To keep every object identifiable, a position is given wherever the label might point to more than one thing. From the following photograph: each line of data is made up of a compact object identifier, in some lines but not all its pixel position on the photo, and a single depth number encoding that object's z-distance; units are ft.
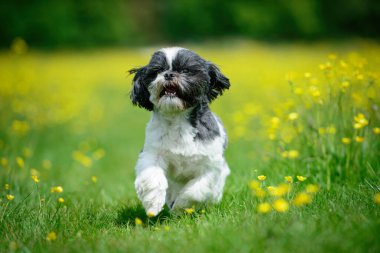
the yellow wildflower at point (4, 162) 32.55
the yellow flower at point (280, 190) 17.63
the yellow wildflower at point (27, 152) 34.41
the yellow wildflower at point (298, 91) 29.40
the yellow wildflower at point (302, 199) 17.07
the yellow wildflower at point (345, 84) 27.73
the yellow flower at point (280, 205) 16.92
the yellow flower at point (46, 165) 41.34
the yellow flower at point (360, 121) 24.54
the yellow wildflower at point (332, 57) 28.96
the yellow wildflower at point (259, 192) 18.92
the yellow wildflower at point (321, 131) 29.26
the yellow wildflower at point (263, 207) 17.56
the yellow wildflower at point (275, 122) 27.89
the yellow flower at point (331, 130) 28.27
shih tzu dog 24.98
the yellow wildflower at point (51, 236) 20.49
